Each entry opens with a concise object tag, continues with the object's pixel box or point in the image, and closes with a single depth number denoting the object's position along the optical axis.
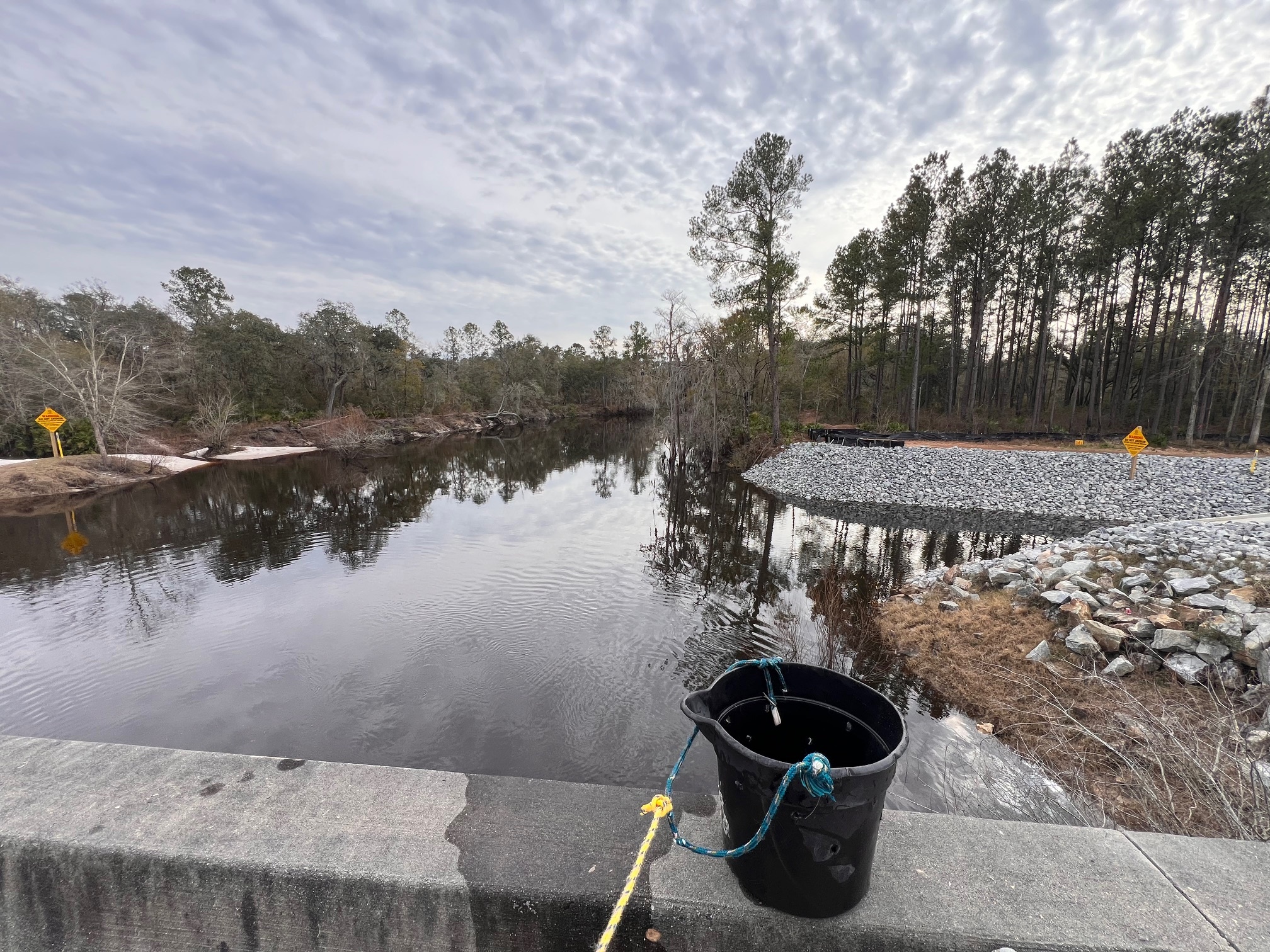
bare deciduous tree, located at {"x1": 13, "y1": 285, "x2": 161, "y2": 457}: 18.06
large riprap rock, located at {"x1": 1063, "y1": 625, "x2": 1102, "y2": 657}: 4.75
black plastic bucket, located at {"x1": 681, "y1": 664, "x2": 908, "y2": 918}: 1.40
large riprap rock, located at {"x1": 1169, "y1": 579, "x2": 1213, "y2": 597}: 5.13
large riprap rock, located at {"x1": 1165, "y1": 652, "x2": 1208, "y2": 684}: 4.16
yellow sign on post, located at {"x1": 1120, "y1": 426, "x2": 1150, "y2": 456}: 11.22
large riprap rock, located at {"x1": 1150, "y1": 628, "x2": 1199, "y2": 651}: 4.39
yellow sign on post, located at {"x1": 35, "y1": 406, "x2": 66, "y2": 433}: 16.61
